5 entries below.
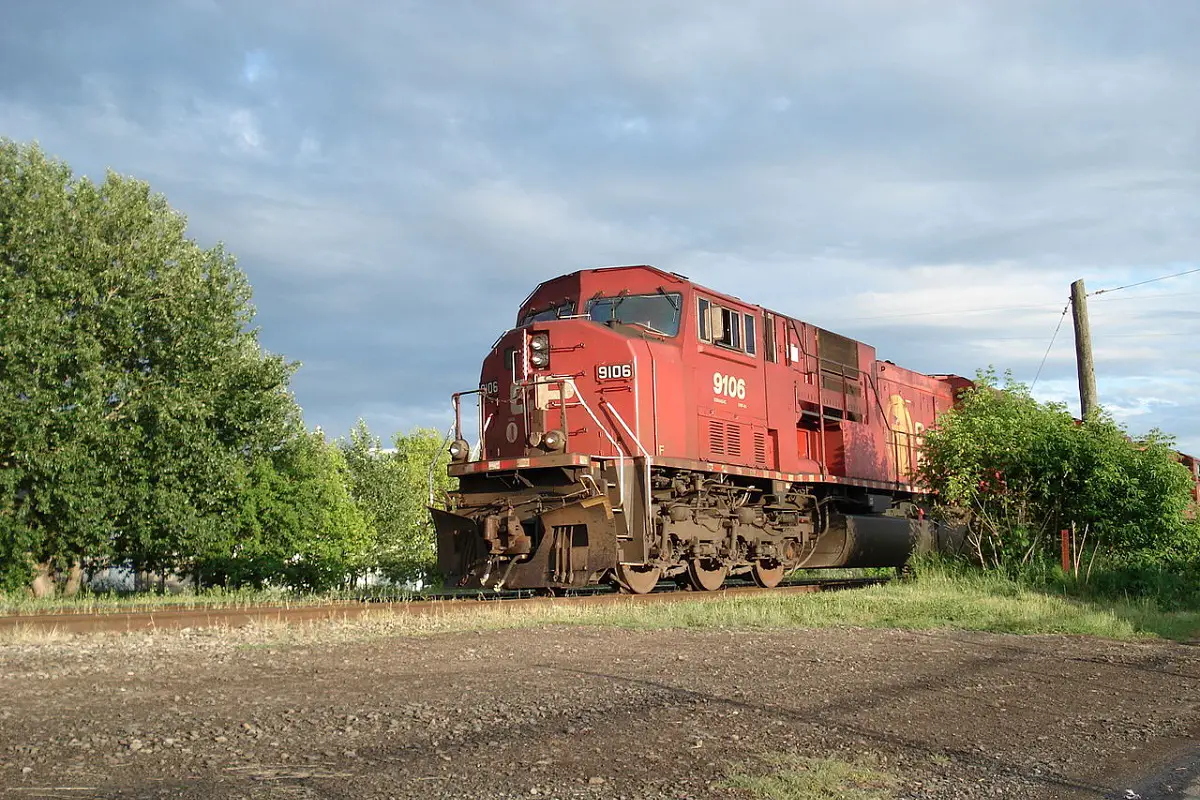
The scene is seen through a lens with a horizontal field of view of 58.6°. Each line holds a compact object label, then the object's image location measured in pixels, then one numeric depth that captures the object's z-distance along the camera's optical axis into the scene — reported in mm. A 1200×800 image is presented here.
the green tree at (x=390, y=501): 40062
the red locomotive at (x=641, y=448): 13398
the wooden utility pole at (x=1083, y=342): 19172
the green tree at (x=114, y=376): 16312
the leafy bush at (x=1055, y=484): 15727
